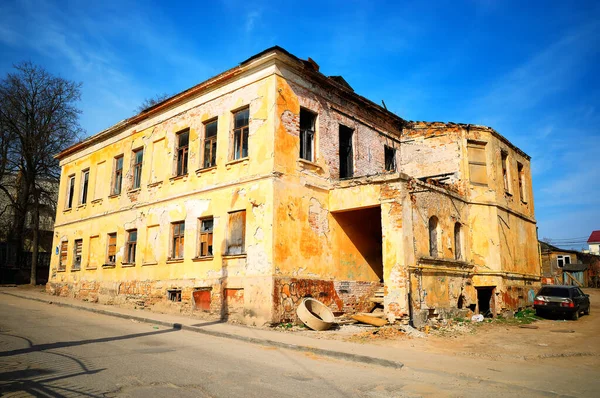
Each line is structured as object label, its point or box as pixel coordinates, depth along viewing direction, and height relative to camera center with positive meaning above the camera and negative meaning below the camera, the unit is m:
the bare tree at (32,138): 28.16 +8.63
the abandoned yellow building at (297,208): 13.95 +2.38
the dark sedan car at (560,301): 17.66 -1.05
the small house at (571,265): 40.19 +0.97
